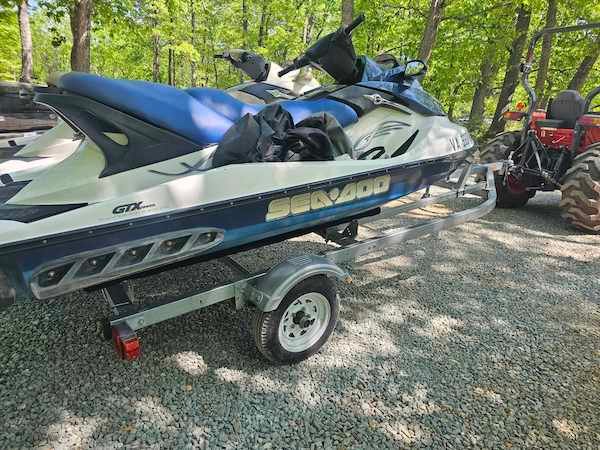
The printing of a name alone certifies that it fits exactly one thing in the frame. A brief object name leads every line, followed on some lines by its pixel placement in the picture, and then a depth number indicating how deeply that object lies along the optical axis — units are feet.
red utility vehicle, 16.03
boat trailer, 7.14
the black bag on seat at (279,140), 7.63
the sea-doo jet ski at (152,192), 5.99
